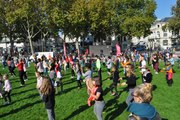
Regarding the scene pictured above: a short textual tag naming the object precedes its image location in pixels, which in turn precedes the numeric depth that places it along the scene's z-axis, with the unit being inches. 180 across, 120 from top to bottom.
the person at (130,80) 249.3
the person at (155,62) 567.8
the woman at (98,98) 212.7
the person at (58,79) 389.0
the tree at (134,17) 1383.1
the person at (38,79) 305.4
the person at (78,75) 398.3
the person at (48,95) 219.8
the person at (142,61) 474.5
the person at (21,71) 445.4
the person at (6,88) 324.6
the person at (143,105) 112.7
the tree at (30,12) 1090.9
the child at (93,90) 215.1
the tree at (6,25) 1155.6
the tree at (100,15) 1256.3
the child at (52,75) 373.9
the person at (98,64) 454.6
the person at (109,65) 557.0
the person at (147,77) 330.3
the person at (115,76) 351.9
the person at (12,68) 563.5
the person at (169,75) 423.4
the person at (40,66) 506.4
